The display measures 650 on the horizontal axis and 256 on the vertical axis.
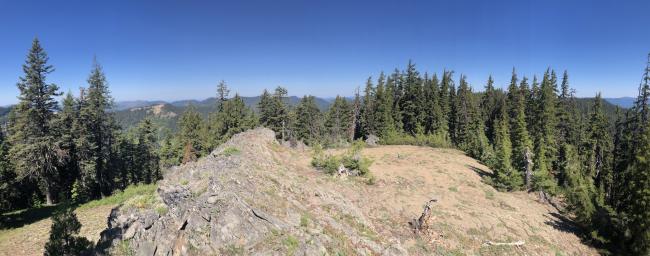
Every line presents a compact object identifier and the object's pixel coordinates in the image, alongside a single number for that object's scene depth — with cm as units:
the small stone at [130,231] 1129
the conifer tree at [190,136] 4959
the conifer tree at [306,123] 6862
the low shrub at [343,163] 2555
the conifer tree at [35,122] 2695
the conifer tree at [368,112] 6562
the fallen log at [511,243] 1786
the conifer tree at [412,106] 6556
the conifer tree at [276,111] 6272
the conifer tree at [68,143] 3083
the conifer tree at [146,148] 4966
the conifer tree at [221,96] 5941
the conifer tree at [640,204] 1850
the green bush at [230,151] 1989
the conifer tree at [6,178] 3456
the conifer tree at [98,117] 3369
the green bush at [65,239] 1012
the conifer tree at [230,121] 5625
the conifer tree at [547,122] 4511
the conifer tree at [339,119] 7184
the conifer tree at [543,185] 2860
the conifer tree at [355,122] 7169
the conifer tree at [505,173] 3002
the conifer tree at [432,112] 6397
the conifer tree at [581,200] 2197
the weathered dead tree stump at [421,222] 1723
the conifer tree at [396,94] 6544
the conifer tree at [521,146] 3105
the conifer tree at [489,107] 7294
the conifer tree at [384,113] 6312
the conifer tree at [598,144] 4452
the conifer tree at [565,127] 5347
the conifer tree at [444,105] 6384
